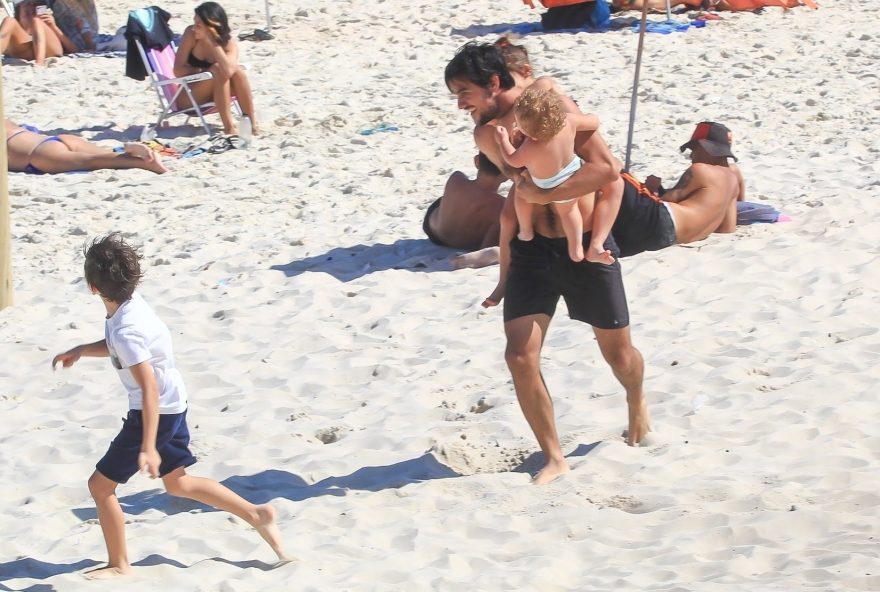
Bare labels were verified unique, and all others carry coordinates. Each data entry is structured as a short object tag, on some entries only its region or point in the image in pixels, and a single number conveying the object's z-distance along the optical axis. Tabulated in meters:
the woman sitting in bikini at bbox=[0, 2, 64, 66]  24.62
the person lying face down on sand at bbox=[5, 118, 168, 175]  18.69
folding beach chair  20.47
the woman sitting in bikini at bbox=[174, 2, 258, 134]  20.39
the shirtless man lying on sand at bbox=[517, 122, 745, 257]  14.05
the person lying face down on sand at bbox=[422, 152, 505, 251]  14.80
